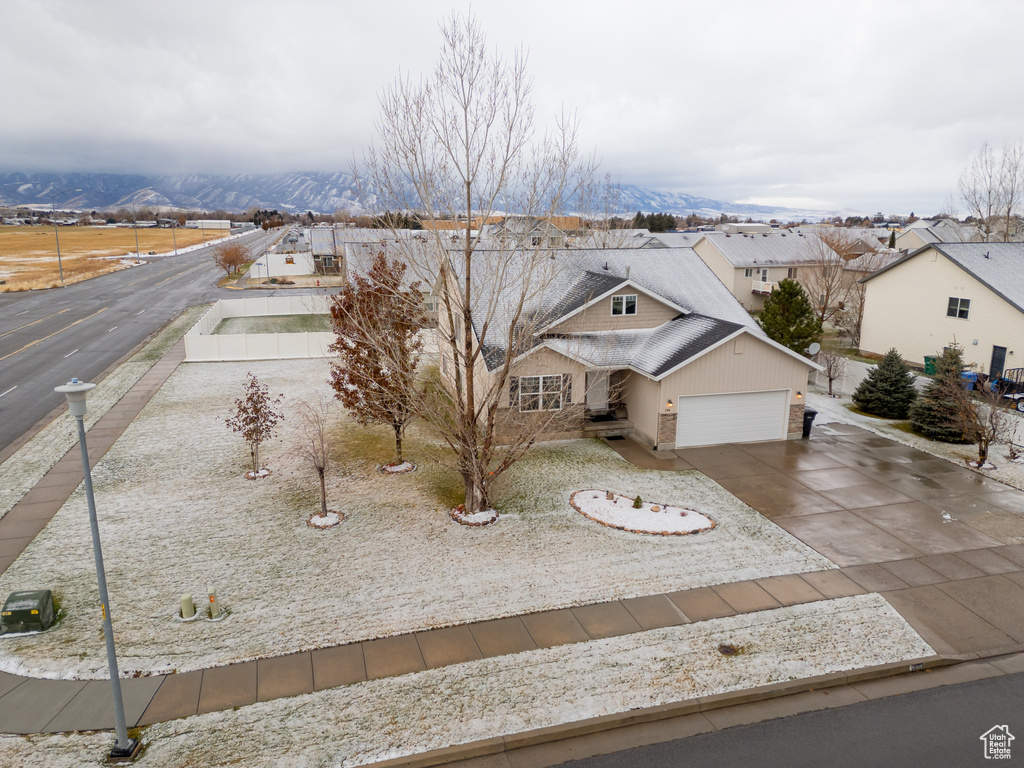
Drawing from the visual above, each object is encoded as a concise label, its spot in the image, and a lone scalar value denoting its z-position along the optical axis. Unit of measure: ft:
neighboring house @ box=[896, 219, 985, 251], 222.75
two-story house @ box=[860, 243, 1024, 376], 93.04
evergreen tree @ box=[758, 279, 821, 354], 94.89
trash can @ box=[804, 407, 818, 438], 73.31
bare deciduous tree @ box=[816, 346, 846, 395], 92.32
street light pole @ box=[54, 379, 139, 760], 27.50
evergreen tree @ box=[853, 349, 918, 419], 80.79
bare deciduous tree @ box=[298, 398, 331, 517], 52.34
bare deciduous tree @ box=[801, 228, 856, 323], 135.03
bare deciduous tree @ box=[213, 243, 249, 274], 219.20
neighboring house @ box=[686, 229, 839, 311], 165.58
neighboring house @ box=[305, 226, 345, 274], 225.35
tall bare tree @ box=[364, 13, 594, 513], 45.98
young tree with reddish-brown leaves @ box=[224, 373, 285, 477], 59.98
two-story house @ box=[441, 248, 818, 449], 69.00
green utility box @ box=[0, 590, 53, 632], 37.58
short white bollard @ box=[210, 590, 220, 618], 39.06
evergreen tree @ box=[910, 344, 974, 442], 69.67
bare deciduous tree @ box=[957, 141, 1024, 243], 164.66
